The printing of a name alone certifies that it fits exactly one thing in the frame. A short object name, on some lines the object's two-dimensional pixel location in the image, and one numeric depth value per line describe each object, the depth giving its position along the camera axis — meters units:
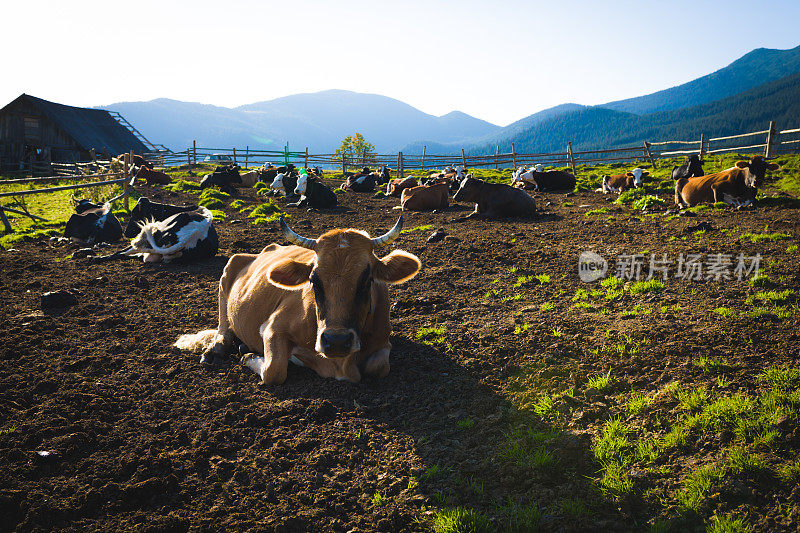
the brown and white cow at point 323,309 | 4.49
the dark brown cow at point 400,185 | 24.19
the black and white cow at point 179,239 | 10.72
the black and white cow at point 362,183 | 28.00
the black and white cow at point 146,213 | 12.60
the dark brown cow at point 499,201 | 15.48
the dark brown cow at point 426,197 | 18.41
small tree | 91.38
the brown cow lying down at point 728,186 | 12.89
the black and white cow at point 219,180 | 27.14
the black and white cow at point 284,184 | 23.94
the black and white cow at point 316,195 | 20.23
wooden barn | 42.12
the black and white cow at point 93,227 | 13.56
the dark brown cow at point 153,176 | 28.87
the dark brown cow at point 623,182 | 20.88
